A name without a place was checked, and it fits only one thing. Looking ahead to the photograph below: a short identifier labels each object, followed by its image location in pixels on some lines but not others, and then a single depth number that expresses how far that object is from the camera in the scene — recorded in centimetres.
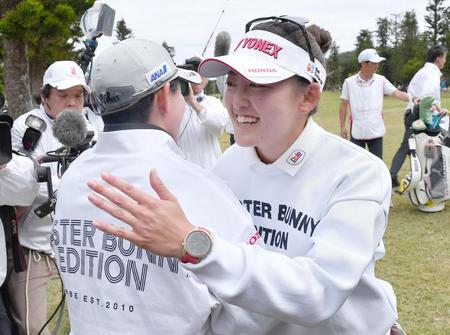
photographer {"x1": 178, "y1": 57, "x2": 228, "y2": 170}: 438
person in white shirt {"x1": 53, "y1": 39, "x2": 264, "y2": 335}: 141
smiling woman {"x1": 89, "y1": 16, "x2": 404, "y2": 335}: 125
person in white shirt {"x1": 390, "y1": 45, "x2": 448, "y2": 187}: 747
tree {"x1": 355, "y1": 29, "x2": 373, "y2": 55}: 7369
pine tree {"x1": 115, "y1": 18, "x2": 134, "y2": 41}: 5362
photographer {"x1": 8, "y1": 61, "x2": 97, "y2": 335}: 310
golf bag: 660
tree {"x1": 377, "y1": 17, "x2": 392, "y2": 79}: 8138
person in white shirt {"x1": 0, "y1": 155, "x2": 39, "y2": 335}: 245
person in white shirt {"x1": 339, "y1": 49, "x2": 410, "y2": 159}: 752
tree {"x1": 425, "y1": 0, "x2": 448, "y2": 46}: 7444
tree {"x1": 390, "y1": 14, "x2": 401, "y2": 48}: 8075
